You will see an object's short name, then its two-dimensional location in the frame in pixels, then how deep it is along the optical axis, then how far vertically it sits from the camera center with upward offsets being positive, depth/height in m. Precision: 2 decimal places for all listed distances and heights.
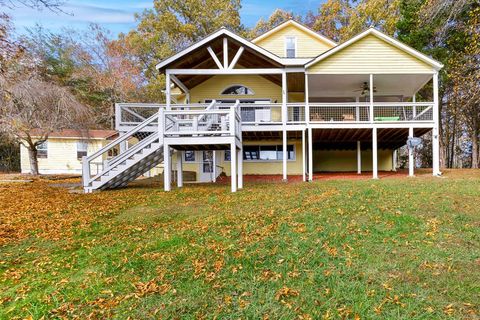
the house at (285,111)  11.21 +2.04
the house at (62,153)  25.98 +0.41
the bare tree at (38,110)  14.73 +2.37
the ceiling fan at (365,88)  16.43 +3.27
